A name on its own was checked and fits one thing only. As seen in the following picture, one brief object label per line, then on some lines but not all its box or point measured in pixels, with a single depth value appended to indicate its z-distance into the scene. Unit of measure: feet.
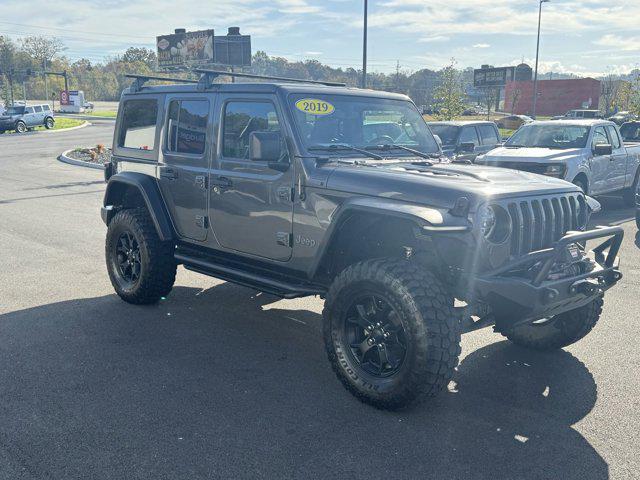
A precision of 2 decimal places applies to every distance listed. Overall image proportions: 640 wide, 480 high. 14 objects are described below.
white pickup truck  34.63
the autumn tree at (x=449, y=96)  91.04
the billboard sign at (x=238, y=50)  189.26
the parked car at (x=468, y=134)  44.55
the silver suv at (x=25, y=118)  130.41
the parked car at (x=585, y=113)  106.01
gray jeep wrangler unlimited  12.19
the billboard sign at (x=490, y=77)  230.07
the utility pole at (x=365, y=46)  70.77
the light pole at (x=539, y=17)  144.34
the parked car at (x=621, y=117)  109.39
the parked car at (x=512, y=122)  165.37
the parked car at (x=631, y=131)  50.48
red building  245.65
